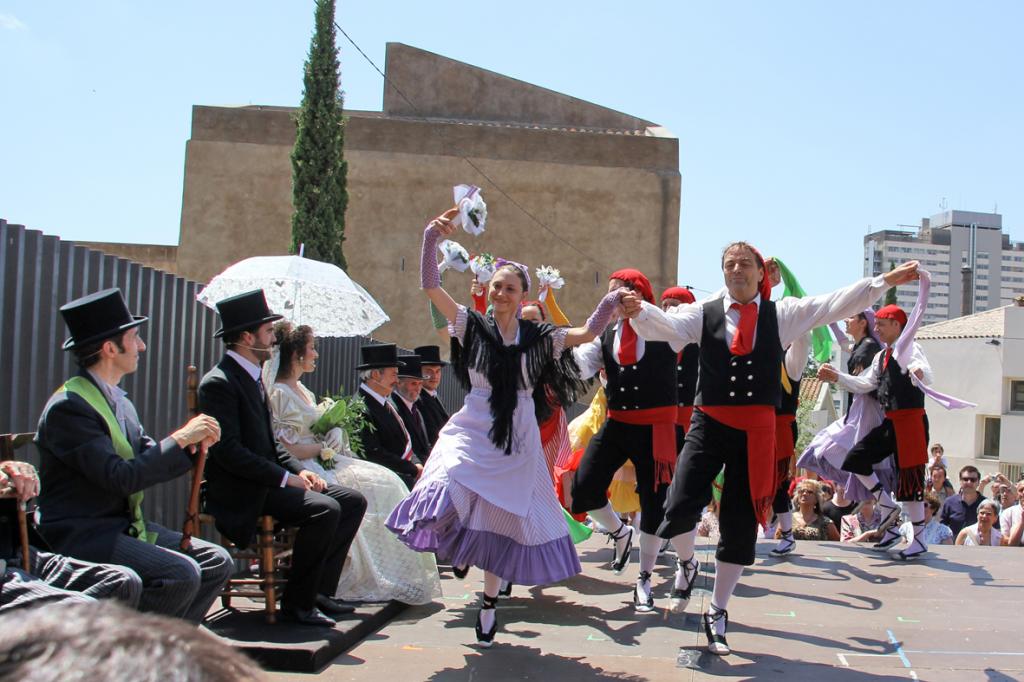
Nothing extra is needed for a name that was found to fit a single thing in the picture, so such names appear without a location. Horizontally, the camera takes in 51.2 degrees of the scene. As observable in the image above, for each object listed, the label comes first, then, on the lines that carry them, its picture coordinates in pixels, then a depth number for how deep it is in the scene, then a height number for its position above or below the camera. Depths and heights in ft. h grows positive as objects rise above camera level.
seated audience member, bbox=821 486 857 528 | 36.63 -4.91
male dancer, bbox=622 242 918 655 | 18.04 -0.44
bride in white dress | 20.75 -2.77
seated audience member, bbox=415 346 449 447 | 30.40 -1.41
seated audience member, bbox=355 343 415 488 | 24.22 -1.72
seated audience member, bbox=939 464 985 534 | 40.06 -4.96
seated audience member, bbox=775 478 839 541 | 33.99 -4.96
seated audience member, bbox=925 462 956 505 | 46.22 -4.84
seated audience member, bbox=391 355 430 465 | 27.35 -1.50
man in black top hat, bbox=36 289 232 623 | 13.47 -1.68
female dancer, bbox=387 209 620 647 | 18.31 -1.90
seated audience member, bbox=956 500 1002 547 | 35.63 -5.32
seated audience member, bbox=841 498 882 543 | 35.59 -5.27
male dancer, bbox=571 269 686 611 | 22.15 -1.43
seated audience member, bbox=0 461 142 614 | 11.32 -2.77
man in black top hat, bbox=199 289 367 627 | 17.74 -2.28
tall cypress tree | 77.77 +13.61
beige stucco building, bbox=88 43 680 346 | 90.33 +12.92
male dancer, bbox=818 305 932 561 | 28.63 -1.50
